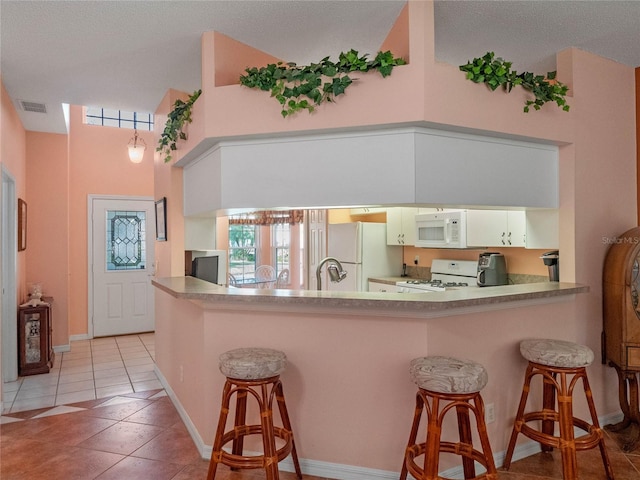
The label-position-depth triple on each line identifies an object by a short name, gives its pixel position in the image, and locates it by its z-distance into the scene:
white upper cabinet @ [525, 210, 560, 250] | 3.14
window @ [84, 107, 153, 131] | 6.18
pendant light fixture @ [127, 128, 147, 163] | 5.37
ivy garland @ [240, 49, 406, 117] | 2.49
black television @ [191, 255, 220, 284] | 3.74
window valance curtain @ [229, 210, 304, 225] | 8.48
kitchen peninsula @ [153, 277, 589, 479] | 2.36
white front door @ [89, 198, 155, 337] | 6.09
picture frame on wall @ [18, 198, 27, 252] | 4.41
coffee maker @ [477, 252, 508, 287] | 4.05
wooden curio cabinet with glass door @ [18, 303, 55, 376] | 4.33
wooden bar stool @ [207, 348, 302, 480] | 2.12
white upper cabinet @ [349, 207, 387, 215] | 5.35
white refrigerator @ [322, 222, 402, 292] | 5.28
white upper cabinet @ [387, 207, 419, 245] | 5.08
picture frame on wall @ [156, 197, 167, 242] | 3.98
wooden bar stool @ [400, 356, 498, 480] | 1.95
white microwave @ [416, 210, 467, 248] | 4.23
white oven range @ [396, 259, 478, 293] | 4.44
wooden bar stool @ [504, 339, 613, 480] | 2.23
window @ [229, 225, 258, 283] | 8.75
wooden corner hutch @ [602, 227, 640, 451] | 2.85
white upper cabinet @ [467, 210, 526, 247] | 3.93
